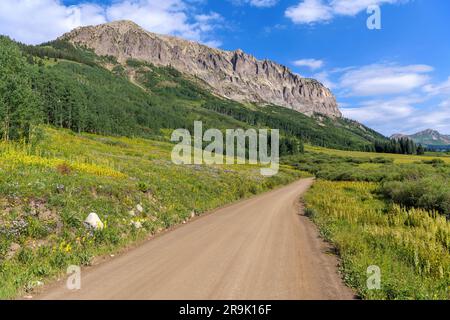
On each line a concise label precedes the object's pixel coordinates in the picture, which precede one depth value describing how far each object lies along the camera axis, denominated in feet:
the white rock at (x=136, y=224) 53.53
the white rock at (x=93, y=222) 46.19
